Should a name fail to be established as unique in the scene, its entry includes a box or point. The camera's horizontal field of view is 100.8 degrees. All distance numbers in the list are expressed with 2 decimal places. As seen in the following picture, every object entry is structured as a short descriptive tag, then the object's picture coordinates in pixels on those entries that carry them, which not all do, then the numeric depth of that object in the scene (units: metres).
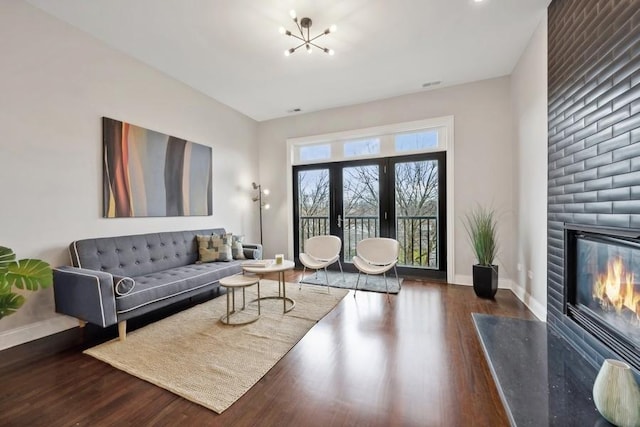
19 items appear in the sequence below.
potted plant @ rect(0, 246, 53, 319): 1.77
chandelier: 2.52
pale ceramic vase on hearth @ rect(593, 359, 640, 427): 1.20
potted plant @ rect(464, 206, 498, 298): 3.28
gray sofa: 2.18
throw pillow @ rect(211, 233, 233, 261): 3.73
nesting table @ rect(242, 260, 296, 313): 2.89
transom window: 4.16
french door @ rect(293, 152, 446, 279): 4.20
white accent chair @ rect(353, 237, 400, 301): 3.57
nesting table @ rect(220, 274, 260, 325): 2.60
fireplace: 1.50
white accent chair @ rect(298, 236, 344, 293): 4.07
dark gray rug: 3.80
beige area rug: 1.71
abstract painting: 2.97
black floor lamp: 5.29
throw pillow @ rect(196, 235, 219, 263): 3.67
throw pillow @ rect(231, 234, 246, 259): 3.95
